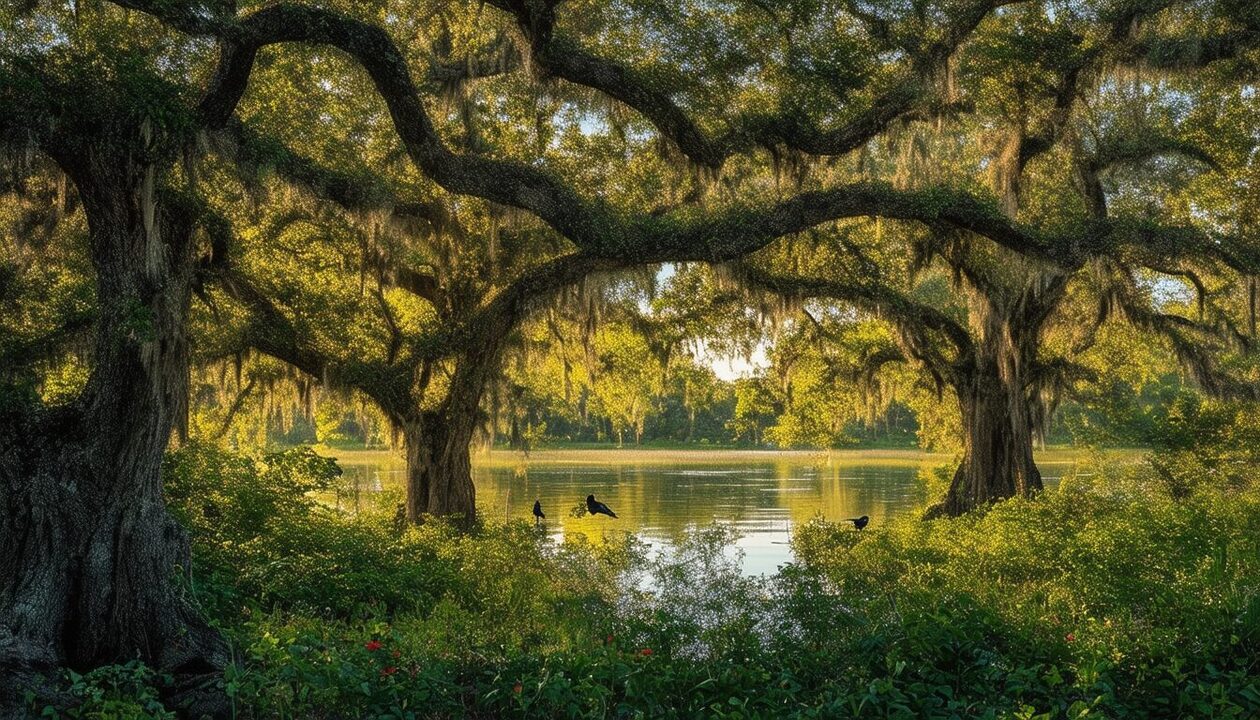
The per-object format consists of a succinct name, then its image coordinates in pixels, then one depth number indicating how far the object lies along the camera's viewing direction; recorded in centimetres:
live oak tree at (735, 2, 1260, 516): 1650
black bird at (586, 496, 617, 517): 1455
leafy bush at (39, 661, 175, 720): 523
